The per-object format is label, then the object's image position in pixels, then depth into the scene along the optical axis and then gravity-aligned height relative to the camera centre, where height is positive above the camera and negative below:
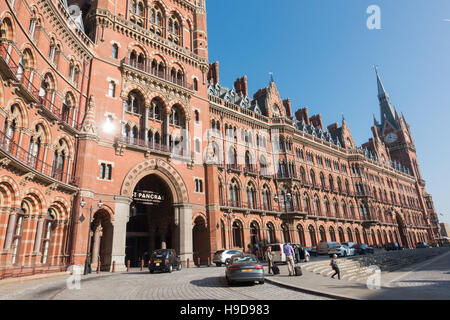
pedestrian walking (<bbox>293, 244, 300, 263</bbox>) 24.43 -0.61
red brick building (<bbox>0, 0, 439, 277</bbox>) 17.34 +9.56
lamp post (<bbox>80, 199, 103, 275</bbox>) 19.59 +0.44
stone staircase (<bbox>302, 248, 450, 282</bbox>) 22.17 -2.37
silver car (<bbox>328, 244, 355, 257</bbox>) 33.62 -0.98
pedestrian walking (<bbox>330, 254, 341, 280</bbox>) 16.45 -1.27
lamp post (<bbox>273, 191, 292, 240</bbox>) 40.00 +5.48
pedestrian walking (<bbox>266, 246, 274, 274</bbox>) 17.24 -0.68
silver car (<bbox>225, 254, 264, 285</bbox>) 12.91 -1.06
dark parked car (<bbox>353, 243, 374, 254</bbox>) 38.97 -1.10
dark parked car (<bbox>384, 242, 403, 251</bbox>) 48.69 -1.28
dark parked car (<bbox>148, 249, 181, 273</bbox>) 19.48 -0.52
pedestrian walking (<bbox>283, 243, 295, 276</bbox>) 16.25 -0.71
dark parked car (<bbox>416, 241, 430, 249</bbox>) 62.41 -1.64
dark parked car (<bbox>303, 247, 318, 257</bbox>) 36.28 -0.97
